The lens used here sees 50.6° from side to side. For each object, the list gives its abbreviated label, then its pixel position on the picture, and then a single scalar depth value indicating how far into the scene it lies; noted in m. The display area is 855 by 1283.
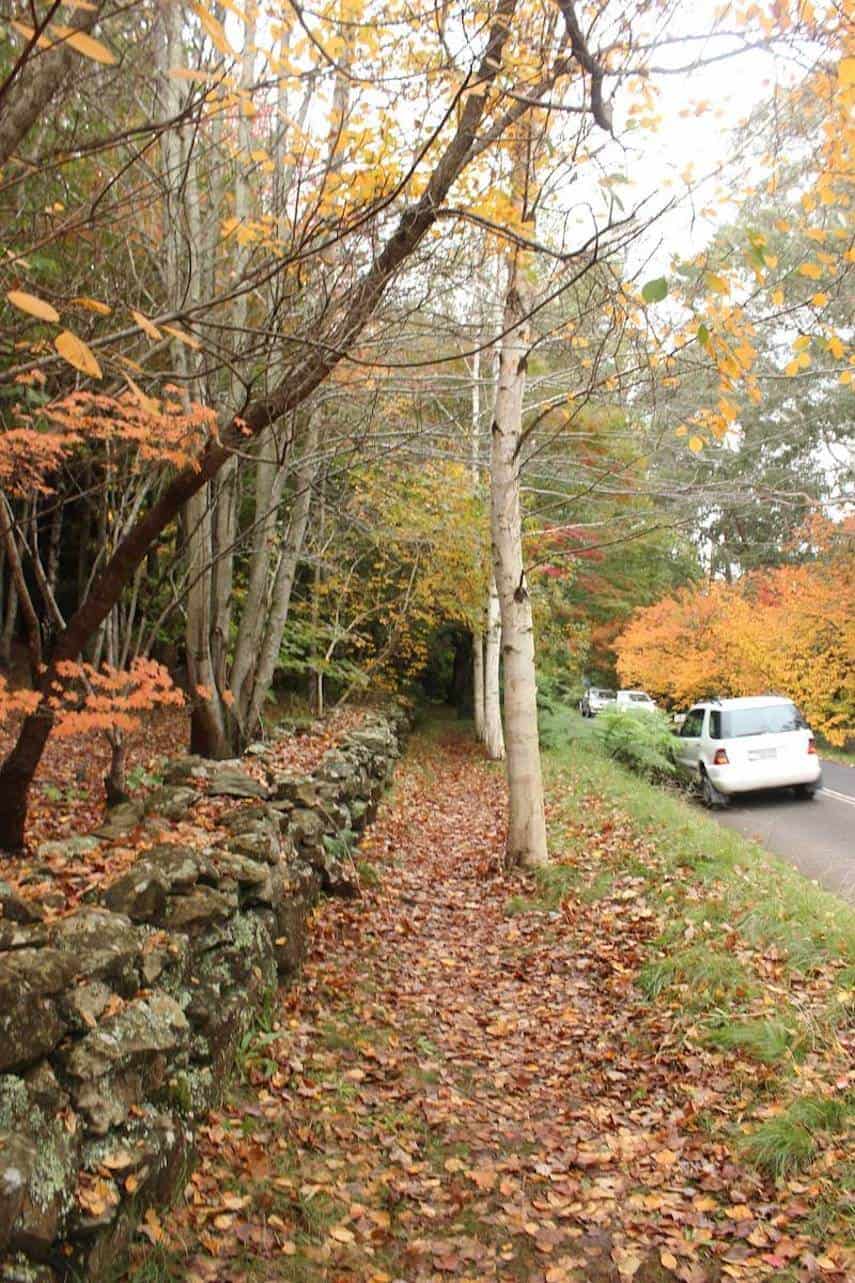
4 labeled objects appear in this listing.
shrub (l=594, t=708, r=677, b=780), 16.00
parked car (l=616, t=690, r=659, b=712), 34.81
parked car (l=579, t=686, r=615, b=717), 37.75
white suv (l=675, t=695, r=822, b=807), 13.78
